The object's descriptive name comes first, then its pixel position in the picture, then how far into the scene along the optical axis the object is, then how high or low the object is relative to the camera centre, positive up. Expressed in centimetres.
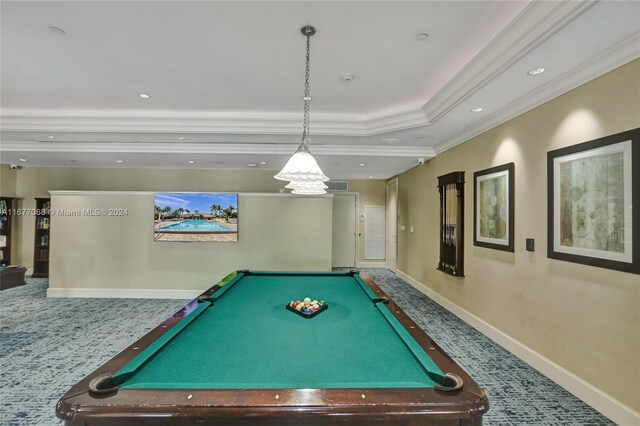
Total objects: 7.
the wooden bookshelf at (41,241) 665 -54
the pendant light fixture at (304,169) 222 +37
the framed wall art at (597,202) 202 +14
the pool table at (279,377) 106 -66
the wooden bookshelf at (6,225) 650 -18
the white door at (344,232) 809 -36
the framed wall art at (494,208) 326 +14
